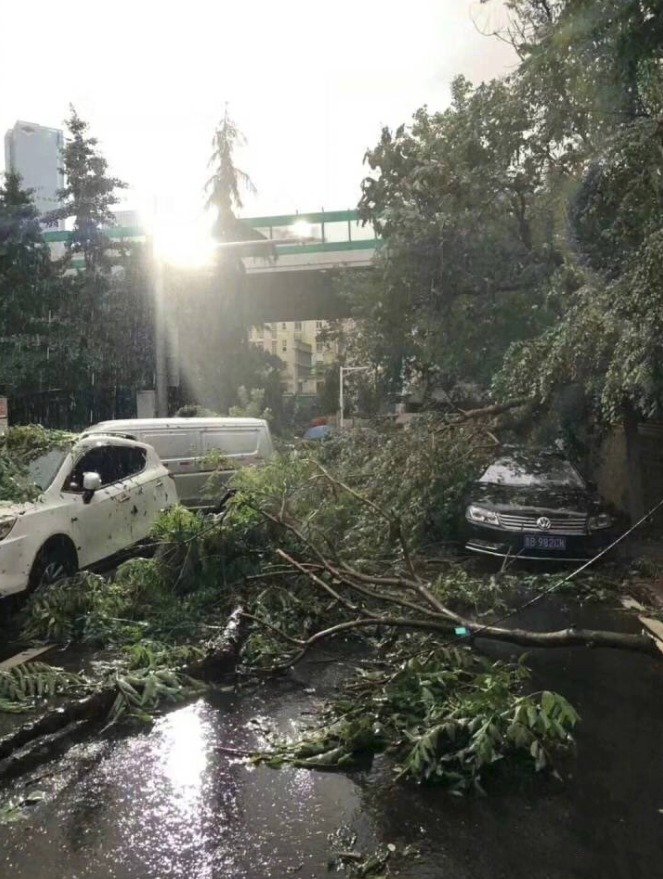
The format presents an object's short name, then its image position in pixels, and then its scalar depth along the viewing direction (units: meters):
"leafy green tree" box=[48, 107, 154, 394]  25.73
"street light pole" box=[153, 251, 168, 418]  22.81
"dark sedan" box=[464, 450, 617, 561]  9.52
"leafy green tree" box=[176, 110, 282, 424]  33.84
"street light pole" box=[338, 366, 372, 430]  20.48
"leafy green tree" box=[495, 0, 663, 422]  7.22
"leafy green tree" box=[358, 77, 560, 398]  13.77
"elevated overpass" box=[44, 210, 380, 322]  29.25
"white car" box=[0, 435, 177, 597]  7.15
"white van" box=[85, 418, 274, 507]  13.51
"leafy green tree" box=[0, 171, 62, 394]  23.69
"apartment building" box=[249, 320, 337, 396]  94.31
